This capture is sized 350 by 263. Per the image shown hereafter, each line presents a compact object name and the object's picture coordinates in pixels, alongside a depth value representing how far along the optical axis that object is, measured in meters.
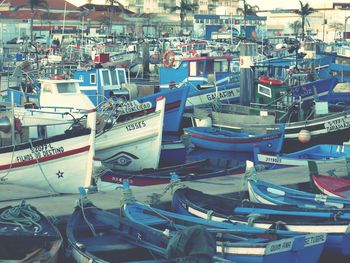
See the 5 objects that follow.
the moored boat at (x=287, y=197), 13.22
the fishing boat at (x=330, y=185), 14.53
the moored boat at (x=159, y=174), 17.30
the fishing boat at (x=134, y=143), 19.80
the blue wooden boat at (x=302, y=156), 18.94
